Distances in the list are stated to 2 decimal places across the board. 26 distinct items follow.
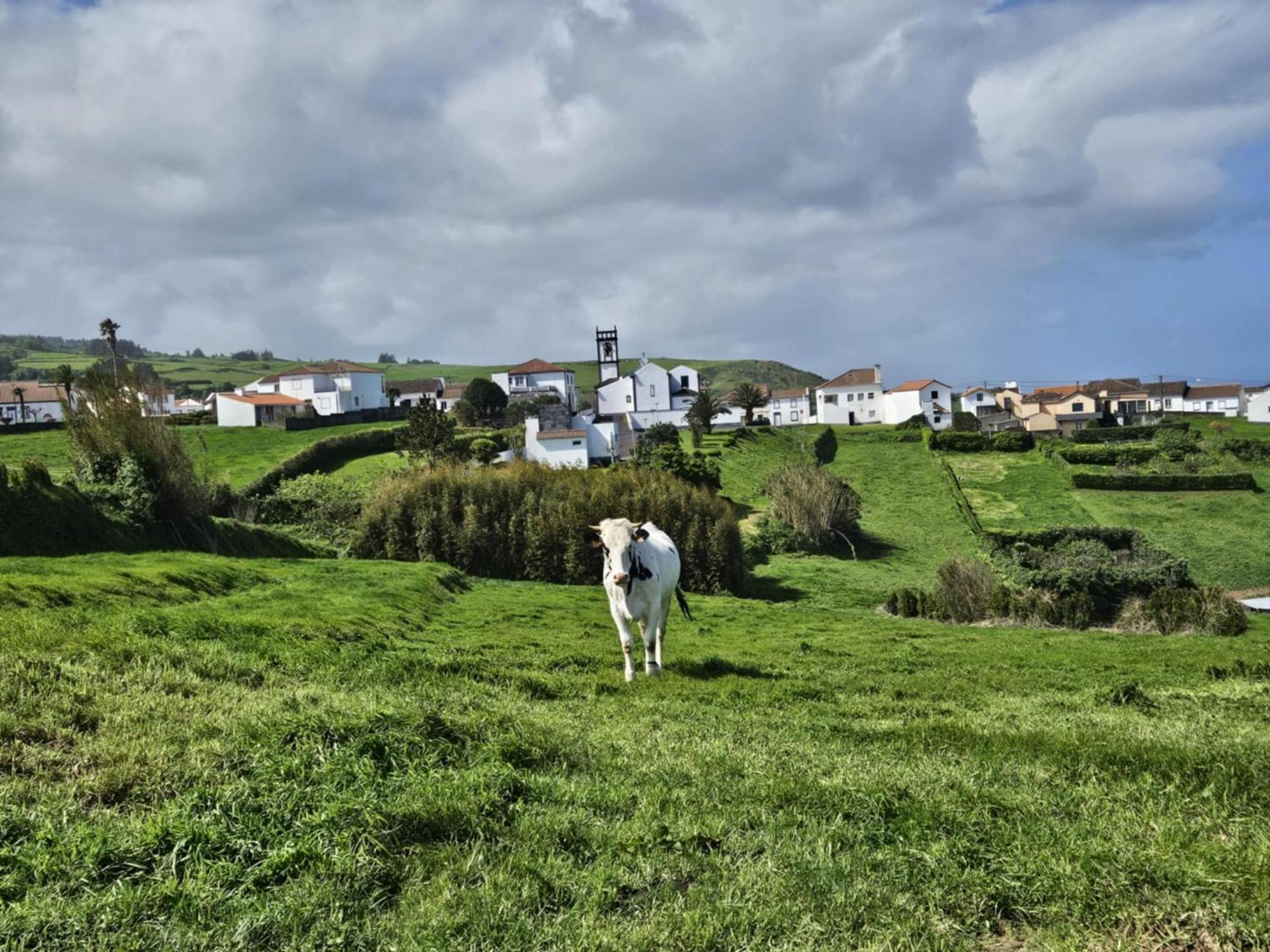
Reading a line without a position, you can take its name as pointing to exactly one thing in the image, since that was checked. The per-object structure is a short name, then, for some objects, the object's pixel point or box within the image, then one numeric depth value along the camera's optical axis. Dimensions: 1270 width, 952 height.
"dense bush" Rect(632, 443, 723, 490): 56.62
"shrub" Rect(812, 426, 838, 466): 81.69
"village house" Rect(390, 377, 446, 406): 133.25
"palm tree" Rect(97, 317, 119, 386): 67.31
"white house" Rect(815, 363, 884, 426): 121.88
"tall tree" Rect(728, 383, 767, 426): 106.94
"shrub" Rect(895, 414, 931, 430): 99.12
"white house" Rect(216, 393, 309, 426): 85.06
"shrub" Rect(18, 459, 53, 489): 26.28
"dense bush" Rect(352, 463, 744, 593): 38.12
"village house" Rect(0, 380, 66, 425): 104.75
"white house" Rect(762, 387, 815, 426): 130.75
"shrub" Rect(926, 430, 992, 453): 82.56
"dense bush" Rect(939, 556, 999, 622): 31.58
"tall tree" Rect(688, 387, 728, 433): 92.22
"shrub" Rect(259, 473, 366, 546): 47.62
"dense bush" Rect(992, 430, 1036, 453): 81.81
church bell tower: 138.38
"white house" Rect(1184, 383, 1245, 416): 134.88
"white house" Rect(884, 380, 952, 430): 112.44
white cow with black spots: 13.73
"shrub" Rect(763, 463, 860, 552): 51.03
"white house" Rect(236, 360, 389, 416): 114.31
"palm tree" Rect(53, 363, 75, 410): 33.64
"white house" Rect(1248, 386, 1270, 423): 116.38
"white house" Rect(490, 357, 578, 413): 119.12
